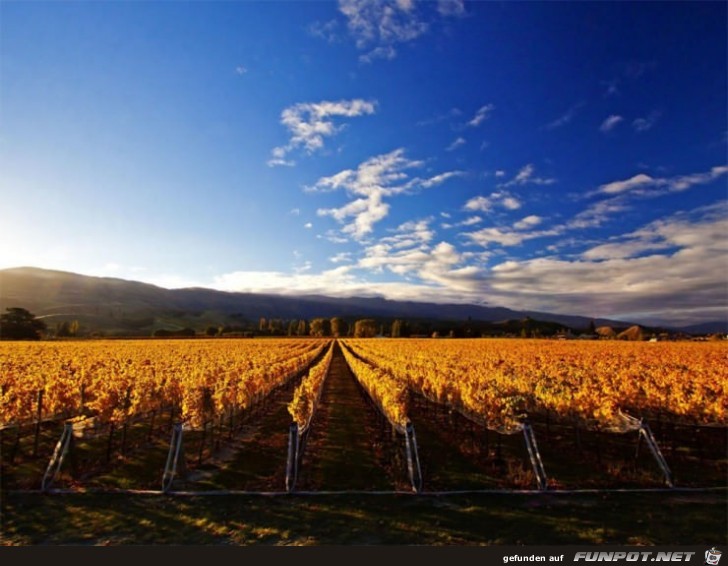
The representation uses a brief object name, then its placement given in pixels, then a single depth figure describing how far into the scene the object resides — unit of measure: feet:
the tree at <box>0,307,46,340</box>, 305.94
